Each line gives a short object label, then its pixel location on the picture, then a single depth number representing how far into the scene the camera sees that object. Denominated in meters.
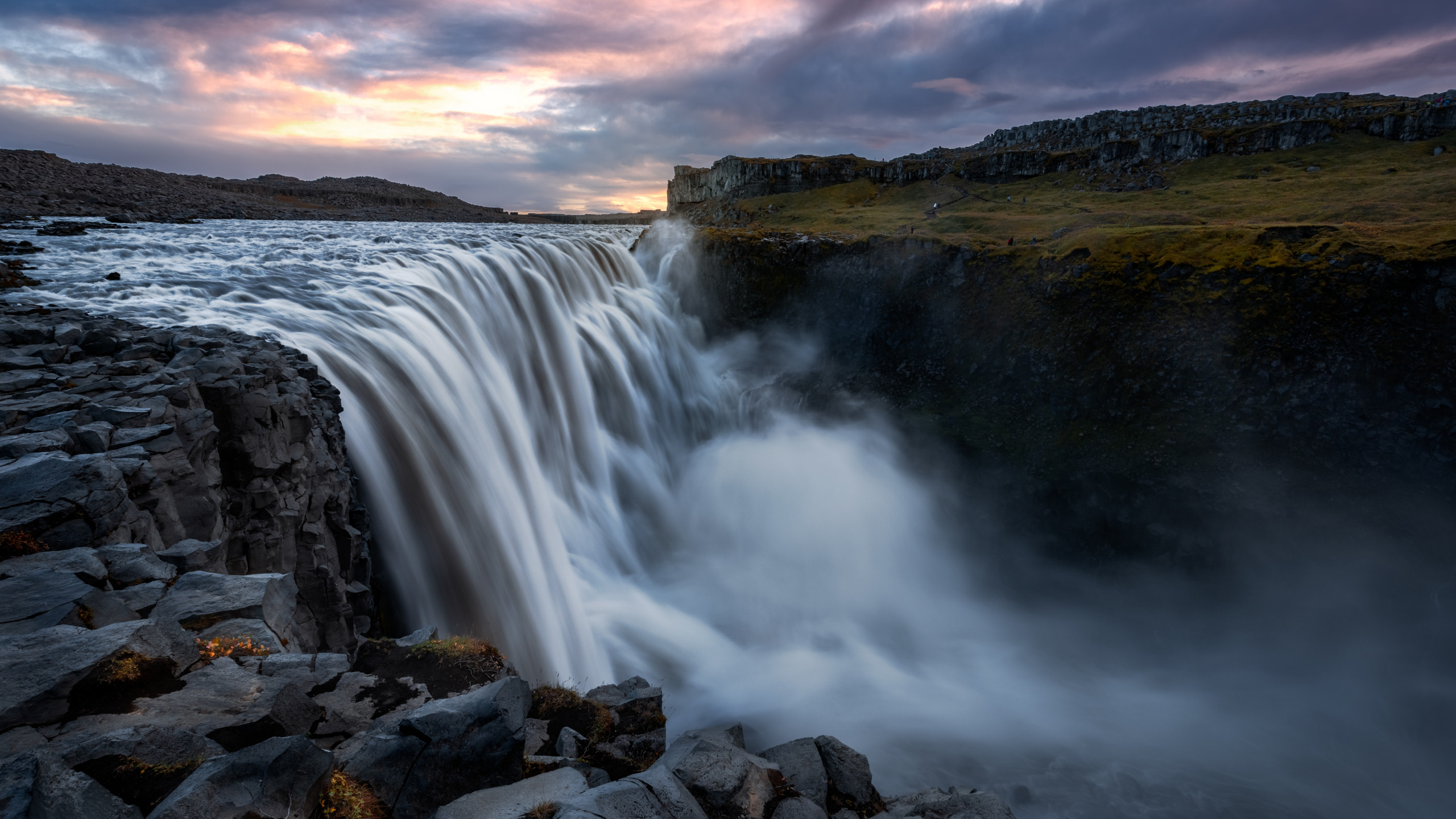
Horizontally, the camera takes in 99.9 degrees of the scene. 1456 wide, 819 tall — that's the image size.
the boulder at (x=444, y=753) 4.77
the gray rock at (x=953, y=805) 6.98
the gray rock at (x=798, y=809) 6.15
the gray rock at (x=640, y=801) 4.85
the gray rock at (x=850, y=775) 7.34
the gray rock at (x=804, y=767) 7.11
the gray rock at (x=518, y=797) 4.85
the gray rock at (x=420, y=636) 7.16
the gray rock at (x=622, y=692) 8.42
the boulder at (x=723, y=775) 5.79
